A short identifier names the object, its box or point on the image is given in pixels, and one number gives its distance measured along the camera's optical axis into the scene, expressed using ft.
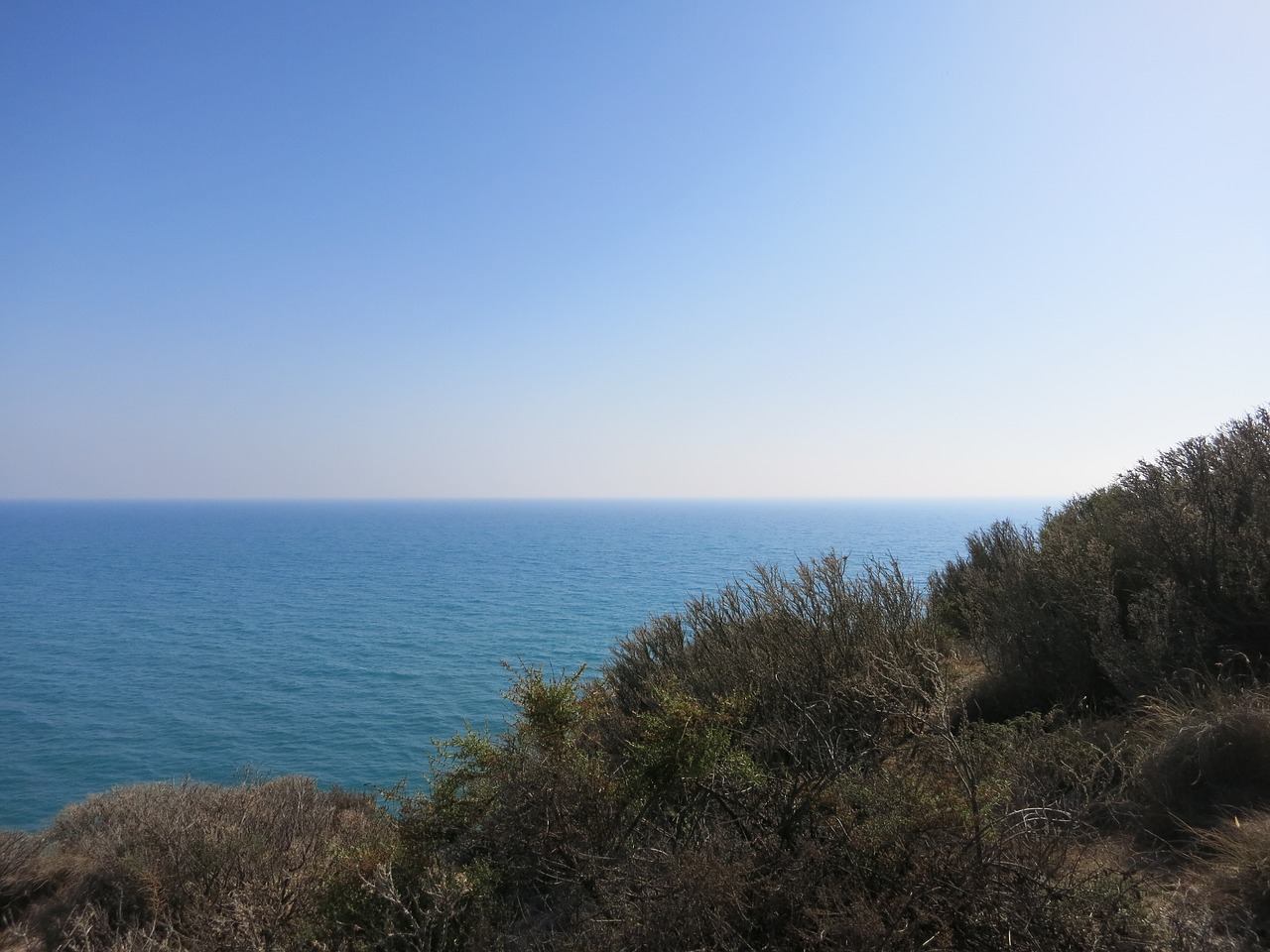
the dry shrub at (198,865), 16.20
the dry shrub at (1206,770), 14.43
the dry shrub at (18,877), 25.20
